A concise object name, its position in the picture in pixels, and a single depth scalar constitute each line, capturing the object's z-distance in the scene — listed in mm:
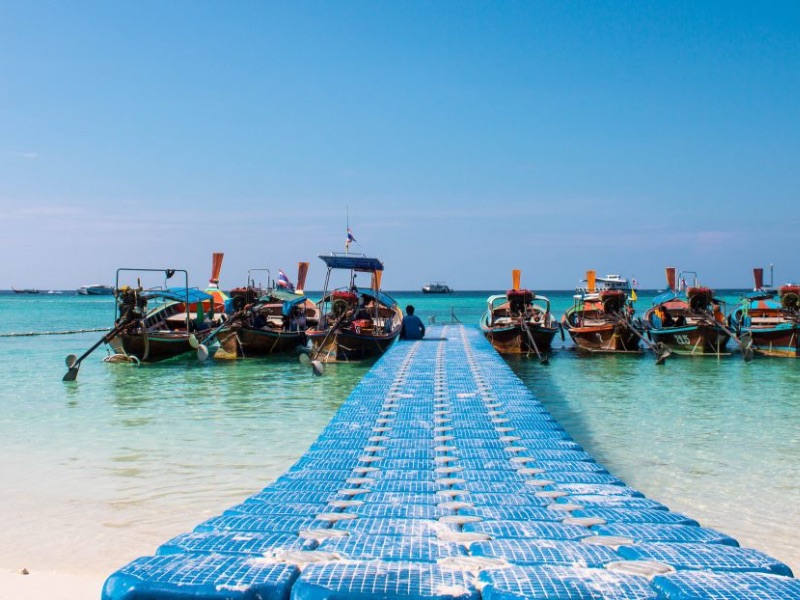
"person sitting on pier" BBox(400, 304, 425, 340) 18672
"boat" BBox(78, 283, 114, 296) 128875
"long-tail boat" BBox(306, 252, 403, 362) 19812
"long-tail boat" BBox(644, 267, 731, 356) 22203
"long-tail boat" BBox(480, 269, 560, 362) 22156
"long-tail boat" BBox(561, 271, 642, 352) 23250
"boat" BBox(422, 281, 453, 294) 154875
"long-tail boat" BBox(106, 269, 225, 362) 19559
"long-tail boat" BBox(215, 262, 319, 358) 21781
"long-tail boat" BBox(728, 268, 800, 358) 21531
